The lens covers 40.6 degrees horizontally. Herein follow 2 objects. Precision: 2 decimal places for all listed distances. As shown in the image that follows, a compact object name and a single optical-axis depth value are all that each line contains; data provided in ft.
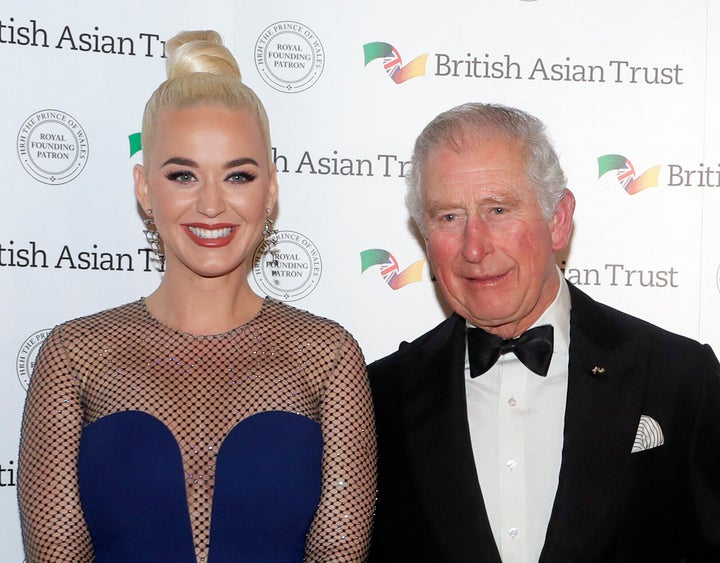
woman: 7.47
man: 7.78
